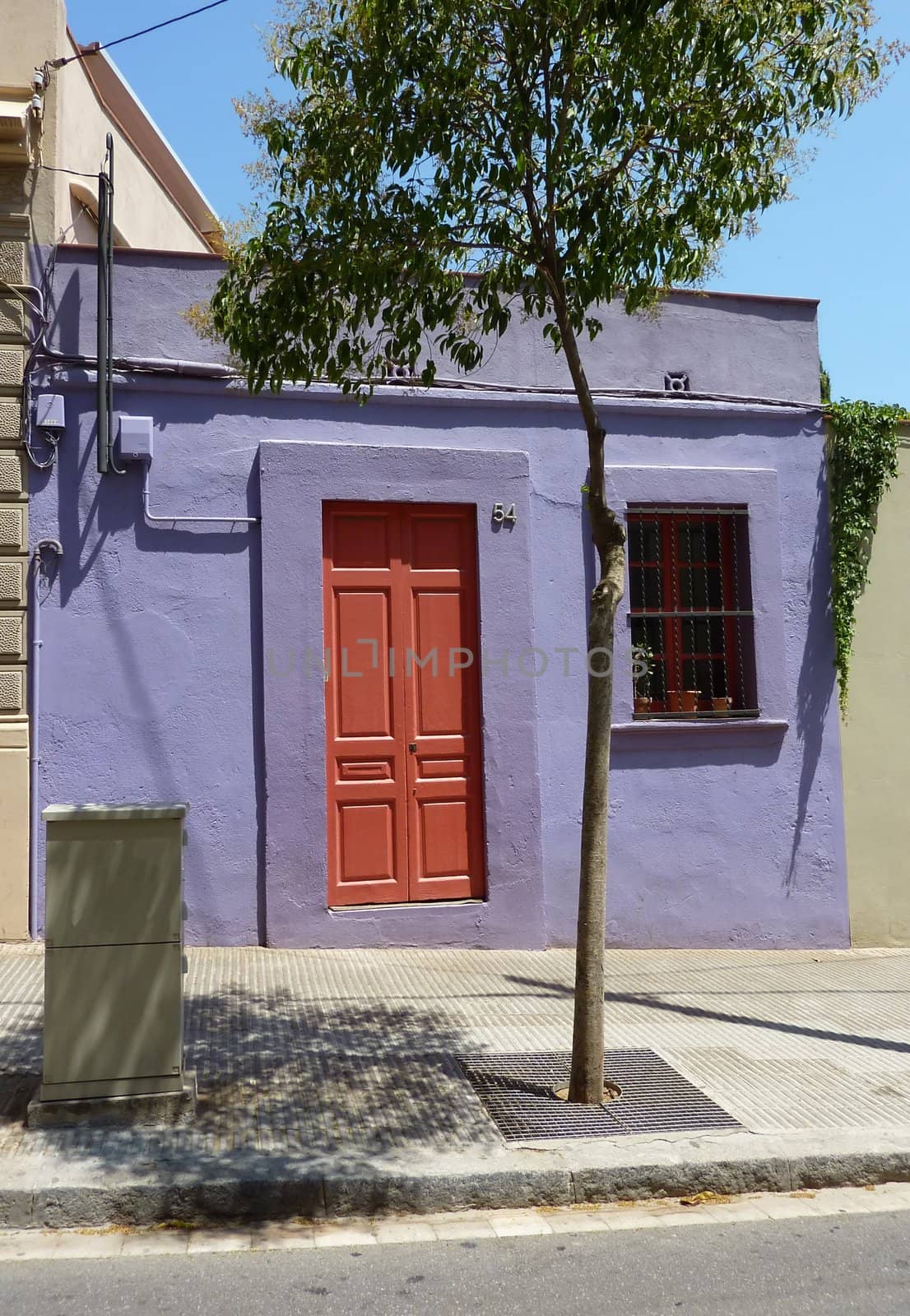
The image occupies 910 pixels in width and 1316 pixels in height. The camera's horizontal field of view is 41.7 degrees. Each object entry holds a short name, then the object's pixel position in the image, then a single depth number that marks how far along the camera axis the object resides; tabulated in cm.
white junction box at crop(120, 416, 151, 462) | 800
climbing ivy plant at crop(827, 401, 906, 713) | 937
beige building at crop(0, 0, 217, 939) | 775
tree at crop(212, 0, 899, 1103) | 550
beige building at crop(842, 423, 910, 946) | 935
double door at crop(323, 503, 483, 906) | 845
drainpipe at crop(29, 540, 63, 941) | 779
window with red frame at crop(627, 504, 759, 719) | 919
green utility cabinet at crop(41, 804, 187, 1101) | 488
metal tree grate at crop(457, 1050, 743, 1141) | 507
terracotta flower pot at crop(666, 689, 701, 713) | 920
